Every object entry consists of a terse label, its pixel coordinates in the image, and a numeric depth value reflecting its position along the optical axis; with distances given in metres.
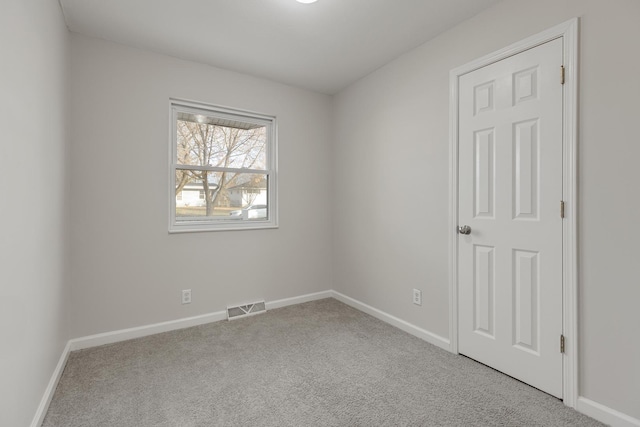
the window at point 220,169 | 2.98
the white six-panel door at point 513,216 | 1.82
